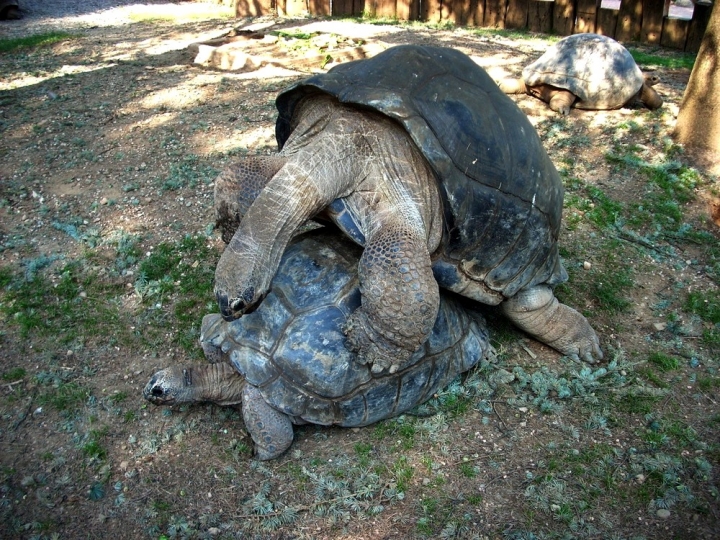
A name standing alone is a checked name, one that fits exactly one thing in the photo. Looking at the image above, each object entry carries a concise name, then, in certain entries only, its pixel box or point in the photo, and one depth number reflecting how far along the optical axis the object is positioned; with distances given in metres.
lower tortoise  3.05
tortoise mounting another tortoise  2.84
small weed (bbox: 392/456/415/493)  2.94
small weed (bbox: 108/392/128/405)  3.44
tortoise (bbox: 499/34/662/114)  6.80
